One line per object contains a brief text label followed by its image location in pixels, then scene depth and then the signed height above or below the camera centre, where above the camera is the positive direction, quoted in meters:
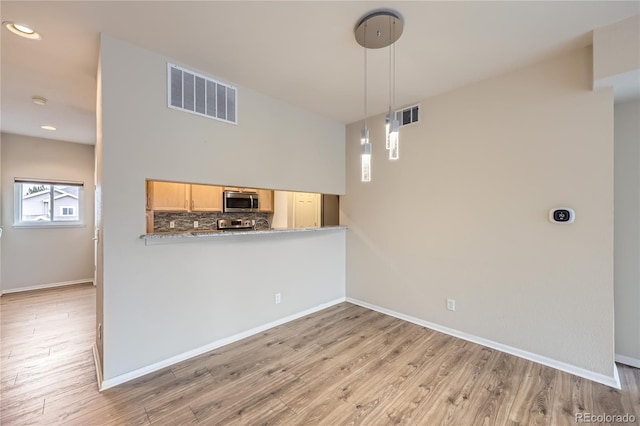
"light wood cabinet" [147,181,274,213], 4.15 +0.26
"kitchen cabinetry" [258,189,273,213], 5.27 +0.24
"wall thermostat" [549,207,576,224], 2.26 -0.03
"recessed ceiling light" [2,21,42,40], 1.90 +1.39
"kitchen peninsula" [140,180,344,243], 4.27 +0.07
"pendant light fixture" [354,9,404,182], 1.77 +1.37
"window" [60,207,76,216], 4.99 +0.04
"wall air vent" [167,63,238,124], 2.40 +1.17
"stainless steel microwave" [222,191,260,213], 4.68 +0.20
